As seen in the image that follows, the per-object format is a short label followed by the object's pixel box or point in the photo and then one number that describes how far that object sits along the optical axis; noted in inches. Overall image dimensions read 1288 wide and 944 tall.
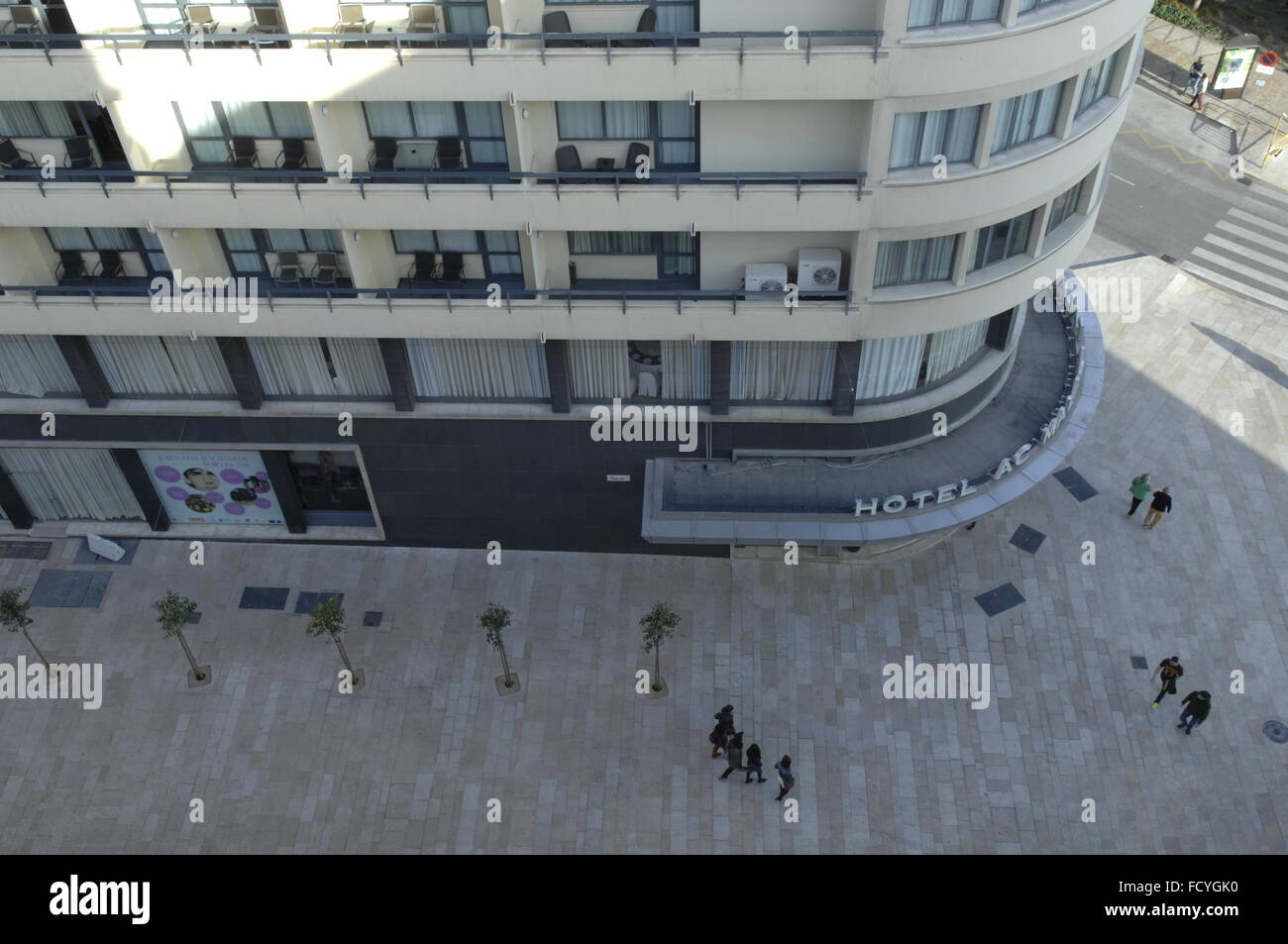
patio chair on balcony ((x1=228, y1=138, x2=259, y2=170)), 988.6
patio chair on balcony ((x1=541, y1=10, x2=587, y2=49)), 900.6
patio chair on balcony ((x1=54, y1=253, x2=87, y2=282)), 1093.8
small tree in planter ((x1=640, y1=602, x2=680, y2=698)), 1117.1
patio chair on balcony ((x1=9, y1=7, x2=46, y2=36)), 917.2
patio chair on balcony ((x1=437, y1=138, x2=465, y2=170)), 981.2
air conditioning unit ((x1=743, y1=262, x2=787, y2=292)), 1028.5
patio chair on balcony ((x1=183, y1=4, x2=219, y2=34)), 918.4
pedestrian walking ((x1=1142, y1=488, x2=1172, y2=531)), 1269.7
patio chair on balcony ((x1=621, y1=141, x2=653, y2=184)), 971.1
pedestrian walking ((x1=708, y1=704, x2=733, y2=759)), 1074.7
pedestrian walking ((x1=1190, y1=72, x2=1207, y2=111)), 2007.9
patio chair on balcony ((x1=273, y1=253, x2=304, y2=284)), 1066.7
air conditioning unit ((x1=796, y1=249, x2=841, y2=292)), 1016.2
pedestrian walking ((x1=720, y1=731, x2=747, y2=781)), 1068.5
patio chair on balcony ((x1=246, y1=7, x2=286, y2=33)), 913.5
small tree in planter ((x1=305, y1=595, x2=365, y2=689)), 1126.4
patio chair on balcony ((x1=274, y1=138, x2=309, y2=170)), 989.8
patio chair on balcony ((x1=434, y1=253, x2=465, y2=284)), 1067.1
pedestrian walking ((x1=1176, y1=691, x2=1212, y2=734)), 1082.1
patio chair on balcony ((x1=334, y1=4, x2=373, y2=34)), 914.1
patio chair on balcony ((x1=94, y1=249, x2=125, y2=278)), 1087.0
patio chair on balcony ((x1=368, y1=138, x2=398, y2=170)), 989.8
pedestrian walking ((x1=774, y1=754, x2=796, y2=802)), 1061.1
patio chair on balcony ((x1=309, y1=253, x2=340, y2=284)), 1061.1
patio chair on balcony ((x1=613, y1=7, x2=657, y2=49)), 900.0
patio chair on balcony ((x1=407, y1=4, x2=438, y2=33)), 909.8
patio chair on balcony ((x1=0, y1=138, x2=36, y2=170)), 1000.2
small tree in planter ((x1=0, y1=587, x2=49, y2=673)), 1139.3
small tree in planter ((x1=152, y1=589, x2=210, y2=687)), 1142.3
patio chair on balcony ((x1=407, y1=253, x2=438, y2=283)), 1072.8
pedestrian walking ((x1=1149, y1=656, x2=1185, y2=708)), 1114.1
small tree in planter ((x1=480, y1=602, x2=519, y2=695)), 1121.4
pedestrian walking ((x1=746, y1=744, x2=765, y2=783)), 1054.9
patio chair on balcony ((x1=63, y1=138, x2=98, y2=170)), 994.1
